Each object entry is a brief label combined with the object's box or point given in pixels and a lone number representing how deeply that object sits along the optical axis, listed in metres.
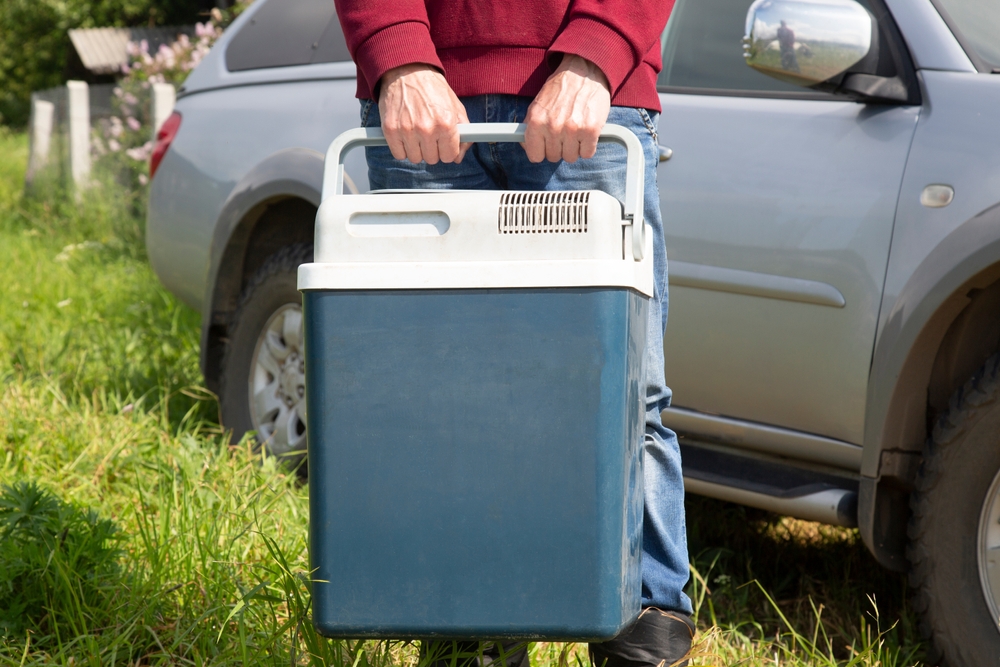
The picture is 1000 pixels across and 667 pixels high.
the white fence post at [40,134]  10.59
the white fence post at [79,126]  9.08
